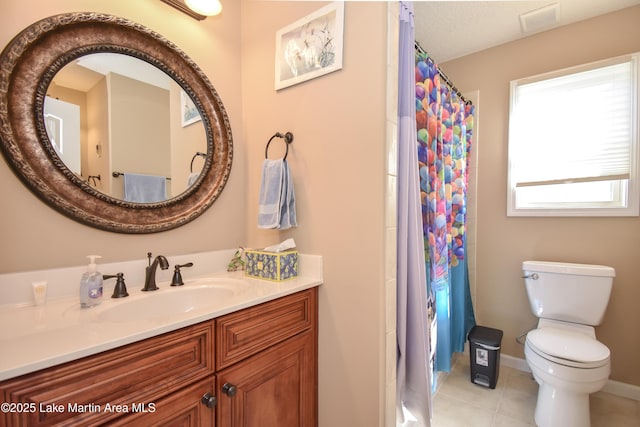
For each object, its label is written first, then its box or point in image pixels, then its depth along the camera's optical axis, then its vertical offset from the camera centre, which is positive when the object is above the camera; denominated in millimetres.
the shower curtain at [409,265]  1279 -254
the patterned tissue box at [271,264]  1227 -251
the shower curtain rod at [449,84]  1510 +878
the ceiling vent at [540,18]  1798 +1323
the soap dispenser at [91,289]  913 -264
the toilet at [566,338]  1396 -738
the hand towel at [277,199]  1294 +55
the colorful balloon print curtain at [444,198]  1563 +86
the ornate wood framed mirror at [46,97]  911 +356
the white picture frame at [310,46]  1202 +772
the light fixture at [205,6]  1310 +990
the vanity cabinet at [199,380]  588 -467
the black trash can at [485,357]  1865 -1010
